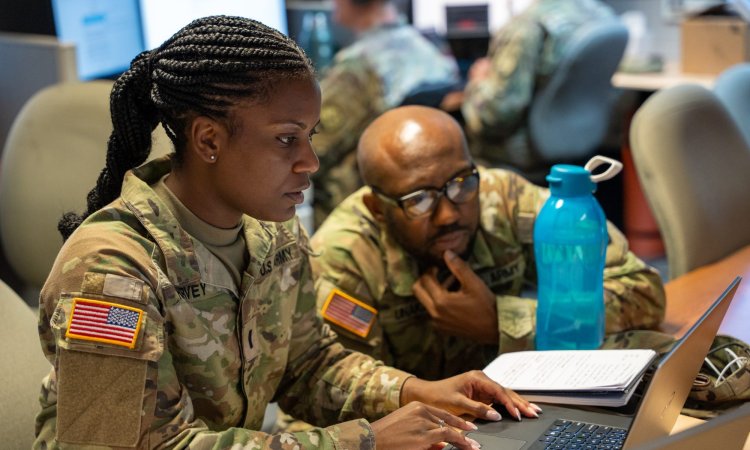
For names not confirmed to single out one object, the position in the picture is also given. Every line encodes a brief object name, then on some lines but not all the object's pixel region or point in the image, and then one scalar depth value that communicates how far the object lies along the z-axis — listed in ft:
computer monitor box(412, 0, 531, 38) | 16.03
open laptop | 3.63
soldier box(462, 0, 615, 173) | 12.60
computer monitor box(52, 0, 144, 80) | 9.91
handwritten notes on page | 4.62
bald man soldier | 5.69
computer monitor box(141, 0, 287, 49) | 10.80
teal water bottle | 5.50
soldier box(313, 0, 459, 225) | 11.68
